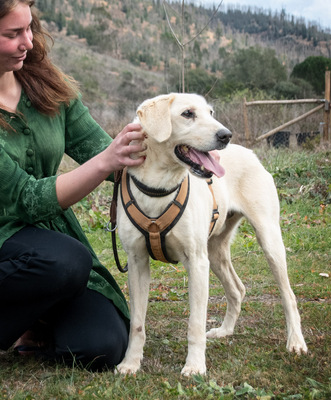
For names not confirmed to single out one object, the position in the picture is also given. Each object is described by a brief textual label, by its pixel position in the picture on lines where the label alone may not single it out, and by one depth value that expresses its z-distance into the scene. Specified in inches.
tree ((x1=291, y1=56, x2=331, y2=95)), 1005.8
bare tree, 246.6
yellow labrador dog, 113.3
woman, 109.3
